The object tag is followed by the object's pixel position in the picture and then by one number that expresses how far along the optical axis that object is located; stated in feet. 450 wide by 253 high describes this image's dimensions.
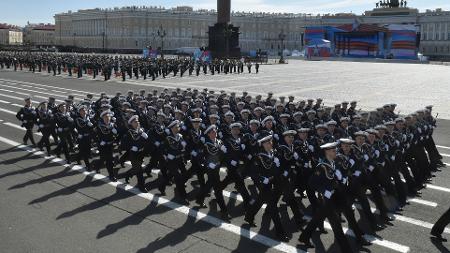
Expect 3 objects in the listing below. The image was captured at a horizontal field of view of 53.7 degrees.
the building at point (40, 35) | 587.68
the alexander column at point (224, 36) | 213.05
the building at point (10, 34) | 572.51
